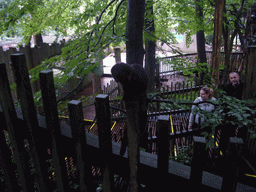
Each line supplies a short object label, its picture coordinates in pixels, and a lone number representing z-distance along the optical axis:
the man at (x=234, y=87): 3.59
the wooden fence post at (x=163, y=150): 0.84
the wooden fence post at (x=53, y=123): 0.97
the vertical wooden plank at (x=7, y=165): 1.36
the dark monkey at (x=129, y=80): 0.89
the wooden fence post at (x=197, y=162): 0.80
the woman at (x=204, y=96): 3.38
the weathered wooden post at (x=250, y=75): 1.83
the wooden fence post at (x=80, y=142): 0.97
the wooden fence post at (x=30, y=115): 1.02
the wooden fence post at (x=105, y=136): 0.89
